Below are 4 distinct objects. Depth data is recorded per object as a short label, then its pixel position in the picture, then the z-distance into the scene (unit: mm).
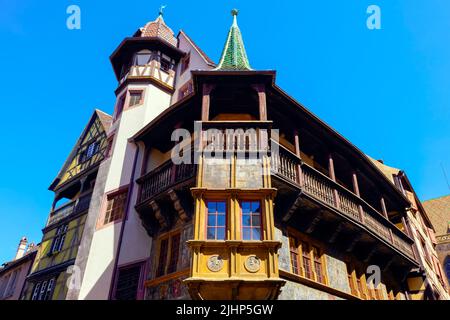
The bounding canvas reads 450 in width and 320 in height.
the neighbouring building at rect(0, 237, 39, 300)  25328
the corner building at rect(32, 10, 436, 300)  9688
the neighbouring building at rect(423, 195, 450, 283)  34938
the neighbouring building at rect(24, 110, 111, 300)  17484
